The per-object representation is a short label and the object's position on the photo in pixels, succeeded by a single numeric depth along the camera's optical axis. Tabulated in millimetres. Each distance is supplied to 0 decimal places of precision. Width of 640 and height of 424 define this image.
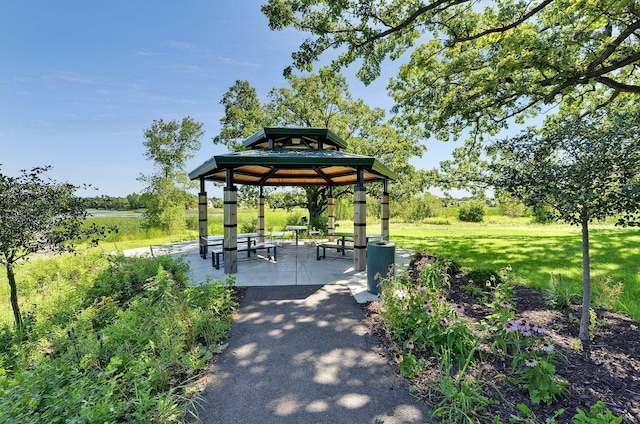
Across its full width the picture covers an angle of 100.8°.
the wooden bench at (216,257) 7000
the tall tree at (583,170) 2908
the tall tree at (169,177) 19766
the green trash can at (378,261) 5156
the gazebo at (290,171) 6012
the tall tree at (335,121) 13758
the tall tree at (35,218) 4086
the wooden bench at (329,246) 7874
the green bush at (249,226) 16000
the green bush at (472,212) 24703
